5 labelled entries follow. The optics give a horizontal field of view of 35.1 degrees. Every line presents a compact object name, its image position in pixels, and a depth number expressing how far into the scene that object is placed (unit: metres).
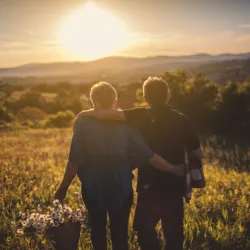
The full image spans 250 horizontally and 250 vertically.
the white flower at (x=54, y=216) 4.05
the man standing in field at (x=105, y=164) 3.77
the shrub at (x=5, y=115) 52.75
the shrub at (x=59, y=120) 47.06
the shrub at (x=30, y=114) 55.97
